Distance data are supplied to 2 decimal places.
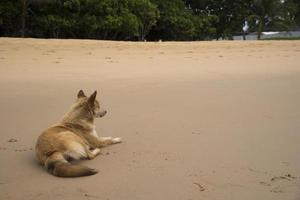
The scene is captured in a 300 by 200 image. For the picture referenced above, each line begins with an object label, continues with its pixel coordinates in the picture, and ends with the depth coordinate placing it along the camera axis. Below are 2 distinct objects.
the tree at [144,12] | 28.78
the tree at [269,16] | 38.69
